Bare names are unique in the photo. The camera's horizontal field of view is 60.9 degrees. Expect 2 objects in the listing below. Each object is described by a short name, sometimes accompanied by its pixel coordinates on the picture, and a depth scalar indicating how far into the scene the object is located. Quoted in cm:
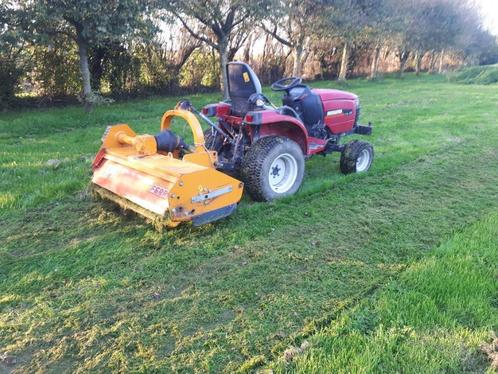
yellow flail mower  354
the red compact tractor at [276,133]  445
